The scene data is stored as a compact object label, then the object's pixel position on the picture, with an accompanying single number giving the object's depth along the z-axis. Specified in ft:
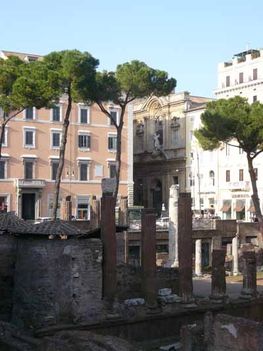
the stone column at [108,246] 53.36
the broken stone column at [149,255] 56.95
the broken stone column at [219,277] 60.70
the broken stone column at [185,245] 59.72
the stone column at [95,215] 106.88
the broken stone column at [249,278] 63.16
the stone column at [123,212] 113.73
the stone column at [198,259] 97.25
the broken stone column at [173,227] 82.79
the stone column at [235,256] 102.20
